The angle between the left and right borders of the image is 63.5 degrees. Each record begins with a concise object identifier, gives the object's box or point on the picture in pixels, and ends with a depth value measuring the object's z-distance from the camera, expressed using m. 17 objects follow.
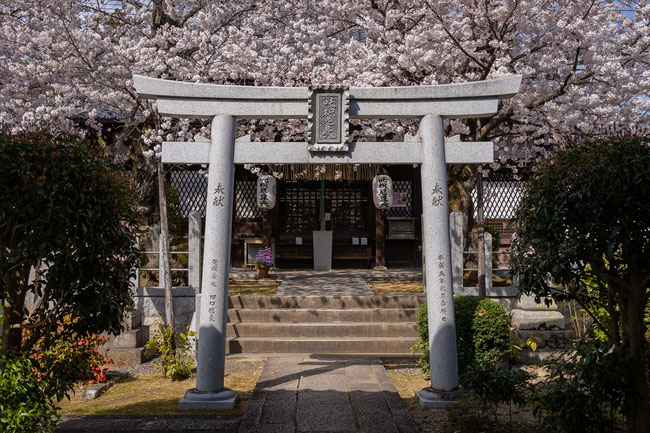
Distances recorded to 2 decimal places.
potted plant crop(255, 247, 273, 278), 15.29
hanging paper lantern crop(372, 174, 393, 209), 13.20
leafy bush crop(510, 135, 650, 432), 4.70
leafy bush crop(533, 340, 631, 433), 4.85
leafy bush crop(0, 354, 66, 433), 4.43
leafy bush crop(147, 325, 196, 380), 8.77
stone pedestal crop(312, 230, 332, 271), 17.25
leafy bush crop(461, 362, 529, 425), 5.64
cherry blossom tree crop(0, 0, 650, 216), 11.09
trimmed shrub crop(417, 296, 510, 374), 8.27
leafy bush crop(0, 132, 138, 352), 4.55
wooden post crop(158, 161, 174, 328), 9.83
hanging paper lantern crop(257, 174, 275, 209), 12.95
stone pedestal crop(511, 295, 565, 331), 9.99
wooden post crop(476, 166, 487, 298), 10.43
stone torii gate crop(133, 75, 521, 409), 7.20
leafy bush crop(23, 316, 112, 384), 4.93
